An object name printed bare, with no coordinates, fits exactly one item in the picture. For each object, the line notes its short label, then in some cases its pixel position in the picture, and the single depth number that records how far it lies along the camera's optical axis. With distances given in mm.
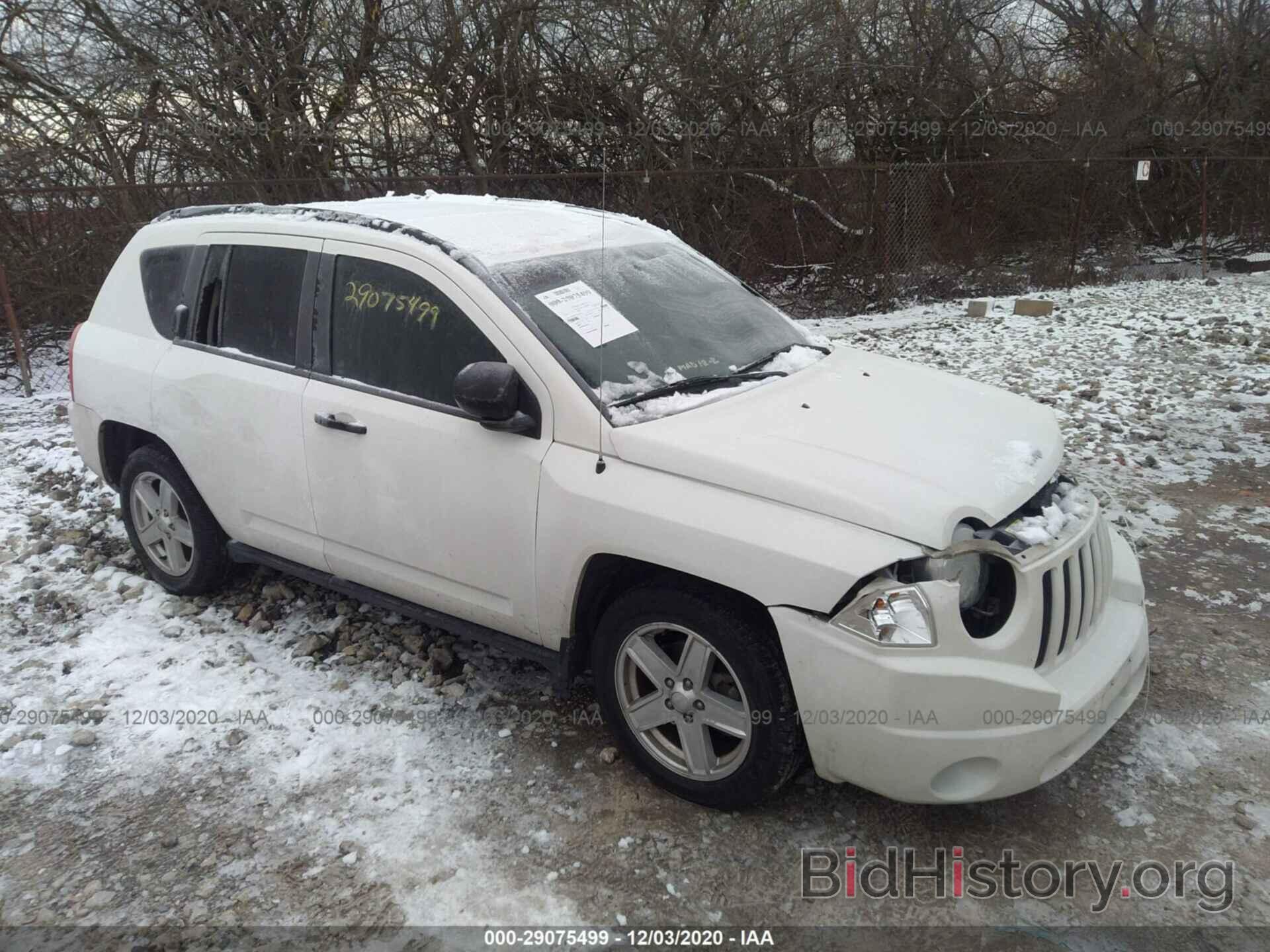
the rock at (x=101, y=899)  2795
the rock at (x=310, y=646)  4109
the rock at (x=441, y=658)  3963
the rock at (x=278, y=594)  4555
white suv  2662
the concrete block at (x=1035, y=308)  10617
